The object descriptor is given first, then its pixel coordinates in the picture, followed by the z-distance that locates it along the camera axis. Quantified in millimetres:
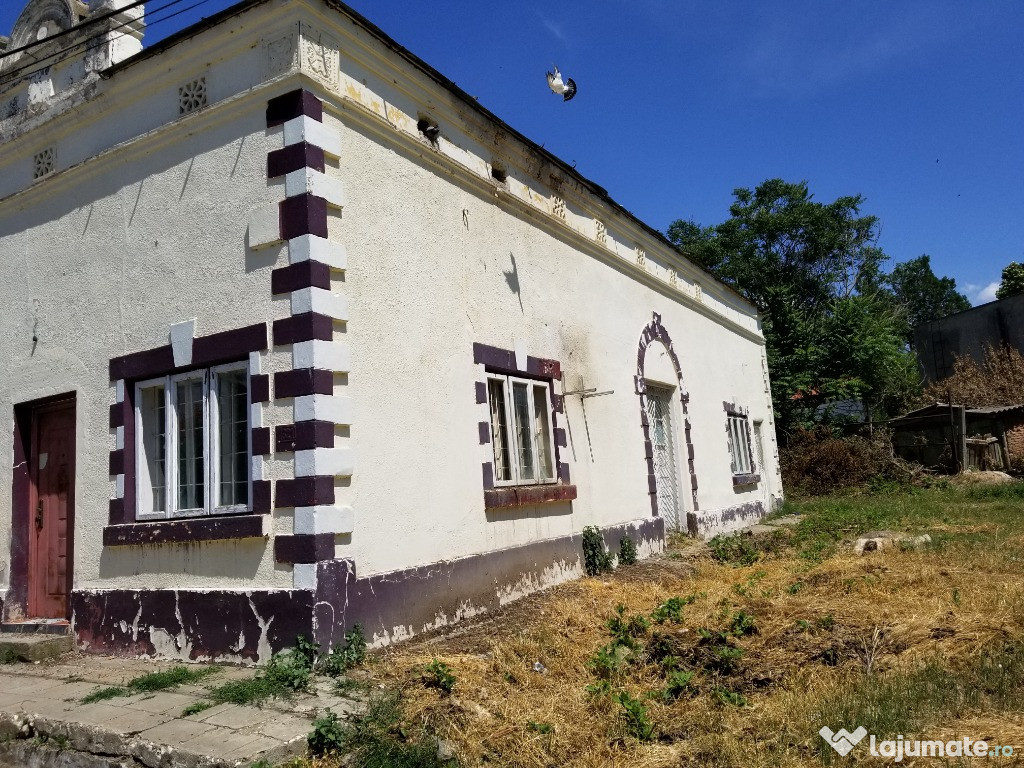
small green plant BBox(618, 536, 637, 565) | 10633
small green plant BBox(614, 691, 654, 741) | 4389
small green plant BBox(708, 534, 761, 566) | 10536
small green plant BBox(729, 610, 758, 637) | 6070
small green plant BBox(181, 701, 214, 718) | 4959
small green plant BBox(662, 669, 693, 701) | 5020
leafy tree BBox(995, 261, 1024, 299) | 41625
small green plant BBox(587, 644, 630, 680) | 5555
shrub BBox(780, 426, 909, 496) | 21203
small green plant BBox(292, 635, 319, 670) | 5766
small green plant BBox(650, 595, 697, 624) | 6746
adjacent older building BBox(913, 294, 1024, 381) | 33188
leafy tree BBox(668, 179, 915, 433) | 32125
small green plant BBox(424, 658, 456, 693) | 5227
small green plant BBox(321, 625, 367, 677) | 5773
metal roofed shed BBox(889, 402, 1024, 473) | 21828
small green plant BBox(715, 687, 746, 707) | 4719
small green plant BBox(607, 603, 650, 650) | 6395
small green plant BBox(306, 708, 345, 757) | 4473
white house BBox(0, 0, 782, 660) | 6340
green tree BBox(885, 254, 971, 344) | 57625
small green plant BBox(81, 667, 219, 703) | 5500
